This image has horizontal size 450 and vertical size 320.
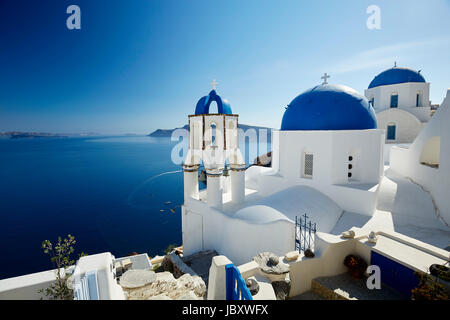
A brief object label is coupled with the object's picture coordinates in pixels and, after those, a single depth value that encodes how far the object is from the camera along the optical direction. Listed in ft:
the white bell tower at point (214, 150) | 29.60
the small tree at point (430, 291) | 10.35
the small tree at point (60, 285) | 11.11
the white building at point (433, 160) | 25.38
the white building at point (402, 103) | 53.93
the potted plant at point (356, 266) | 15.24
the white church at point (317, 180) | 25.13
